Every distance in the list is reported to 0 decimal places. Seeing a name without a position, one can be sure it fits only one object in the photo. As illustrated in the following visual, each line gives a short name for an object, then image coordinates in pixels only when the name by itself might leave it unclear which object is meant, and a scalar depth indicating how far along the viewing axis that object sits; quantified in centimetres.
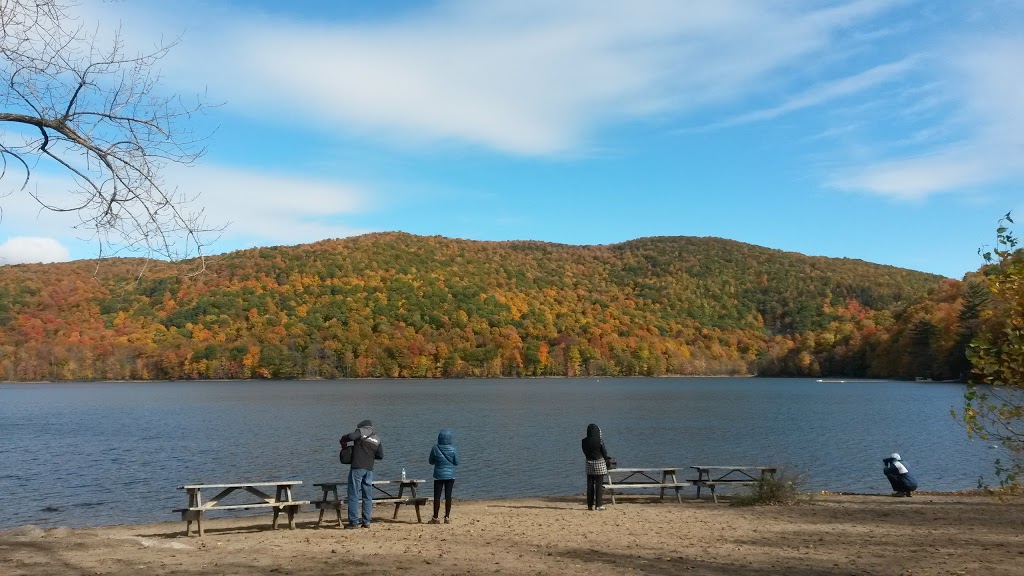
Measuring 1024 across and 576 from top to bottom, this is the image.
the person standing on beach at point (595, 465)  1434
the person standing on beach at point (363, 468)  1275
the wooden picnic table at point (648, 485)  1596
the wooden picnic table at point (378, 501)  1317
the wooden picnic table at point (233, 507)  1243
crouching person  1788
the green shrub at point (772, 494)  1583
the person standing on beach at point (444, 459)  1311
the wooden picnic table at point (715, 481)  1659
